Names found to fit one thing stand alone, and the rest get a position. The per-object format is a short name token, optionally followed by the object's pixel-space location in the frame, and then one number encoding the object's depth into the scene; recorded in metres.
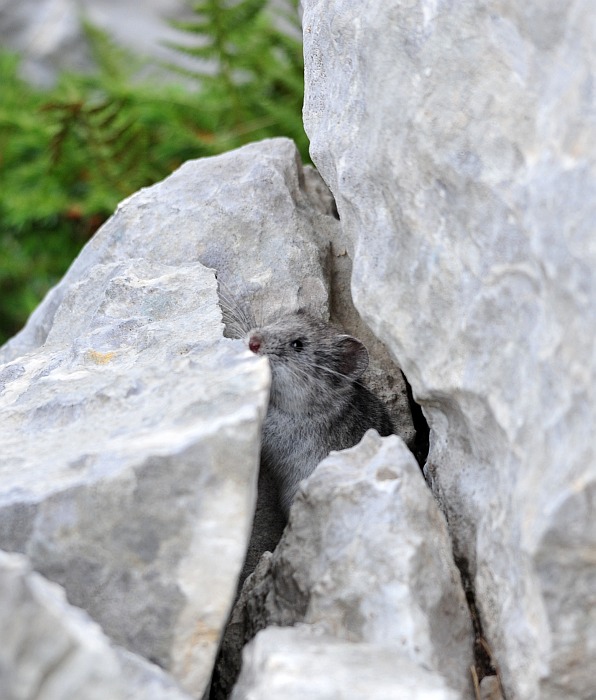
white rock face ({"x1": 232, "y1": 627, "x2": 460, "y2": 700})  2.60
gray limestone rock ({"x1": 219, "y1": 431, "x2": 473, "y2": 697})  3.09
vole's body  4.73
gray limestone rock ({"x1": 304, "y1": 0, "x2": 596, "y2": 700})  2.73
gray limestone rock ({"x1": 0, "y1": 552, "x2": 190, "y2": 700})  2.31
